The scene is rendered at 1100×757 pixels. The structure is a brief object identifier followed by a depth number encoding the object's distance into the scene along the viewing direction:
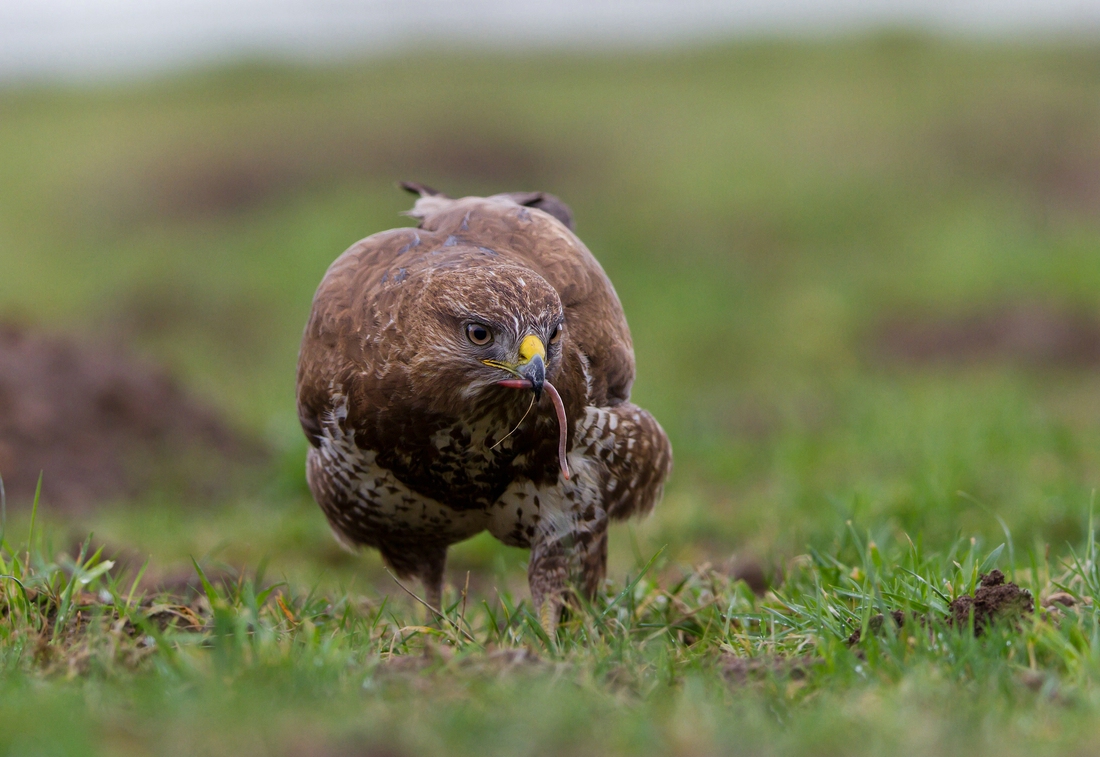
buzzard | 7.05
